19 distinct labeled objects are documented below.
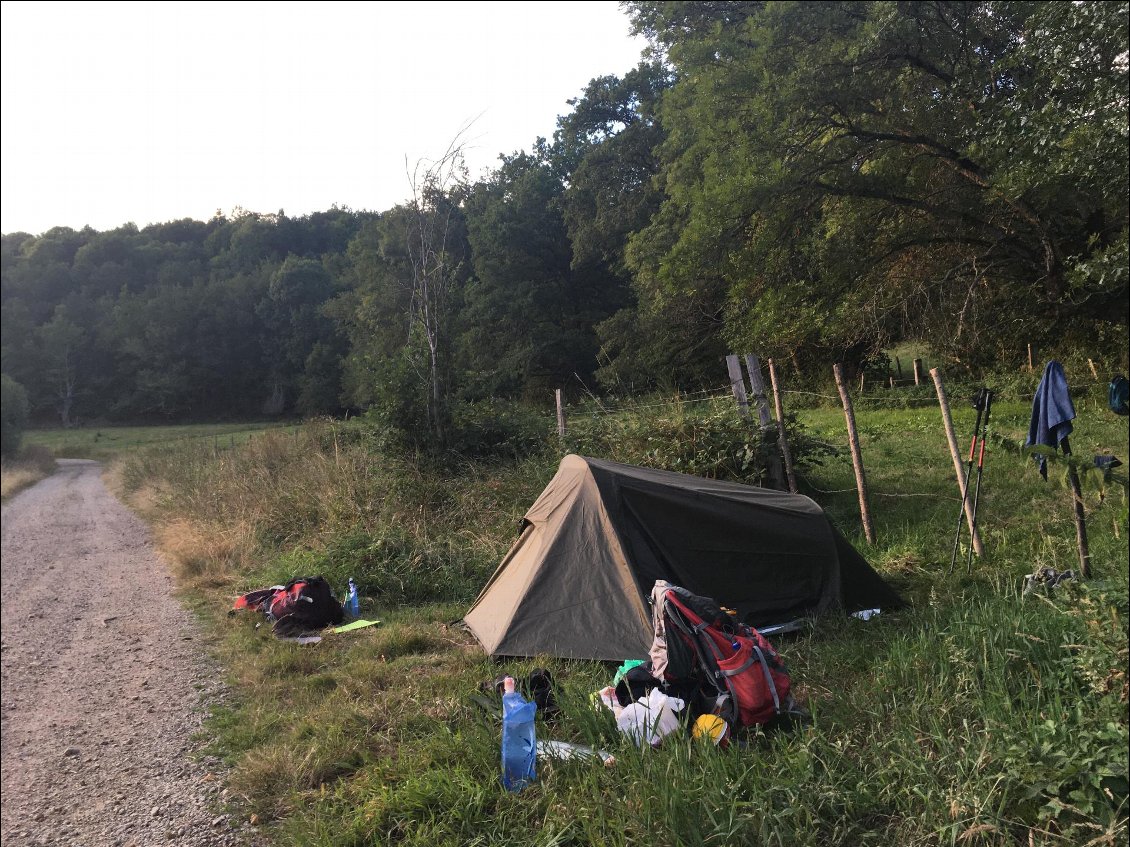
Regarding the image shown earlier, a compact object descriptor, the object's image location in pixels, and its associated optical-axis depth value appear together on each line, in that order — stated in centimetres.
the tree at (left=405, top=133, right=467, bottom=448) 1095
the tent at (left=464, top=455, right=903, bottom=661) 497
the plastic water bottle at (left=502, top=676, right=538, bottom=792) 318
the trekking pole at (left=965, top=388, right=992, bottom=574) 497
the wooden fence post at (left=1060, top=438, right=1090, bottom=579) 450
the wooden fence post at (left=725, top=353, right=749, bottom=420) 822
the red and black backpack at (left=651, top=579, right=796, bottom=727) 338
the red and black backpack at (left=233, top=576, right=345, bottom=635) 628
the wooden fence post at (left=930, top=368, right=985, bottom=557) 584
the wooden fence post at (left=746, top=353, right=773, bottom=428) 816
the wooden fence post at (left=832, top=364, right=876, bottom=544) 684
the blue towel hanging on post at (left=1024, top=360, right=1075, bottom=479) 372
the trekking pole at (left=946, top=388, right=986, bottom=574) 544
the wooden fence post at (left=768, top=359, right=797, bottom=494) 781
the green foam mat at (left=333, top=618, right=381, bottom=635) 618
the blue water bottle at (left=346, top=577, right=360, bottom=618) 670
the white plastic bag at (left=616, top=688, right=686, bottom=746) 324
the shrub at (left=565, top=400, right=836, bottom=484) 792
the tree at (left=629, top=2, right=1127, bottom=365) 1153
